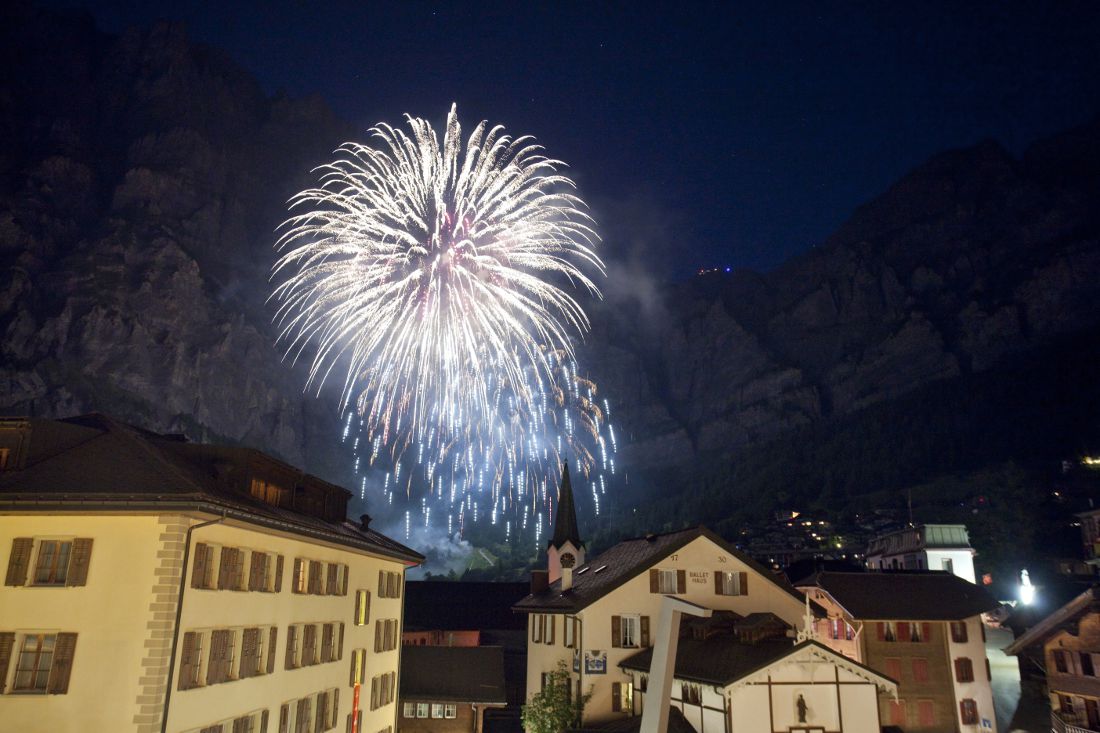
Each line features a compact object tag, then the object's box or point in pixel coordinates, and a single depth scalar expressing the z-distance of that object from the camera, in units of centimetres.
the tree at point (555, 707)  4038
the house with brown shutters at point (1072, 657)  4050
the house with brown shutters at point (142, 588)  2141
